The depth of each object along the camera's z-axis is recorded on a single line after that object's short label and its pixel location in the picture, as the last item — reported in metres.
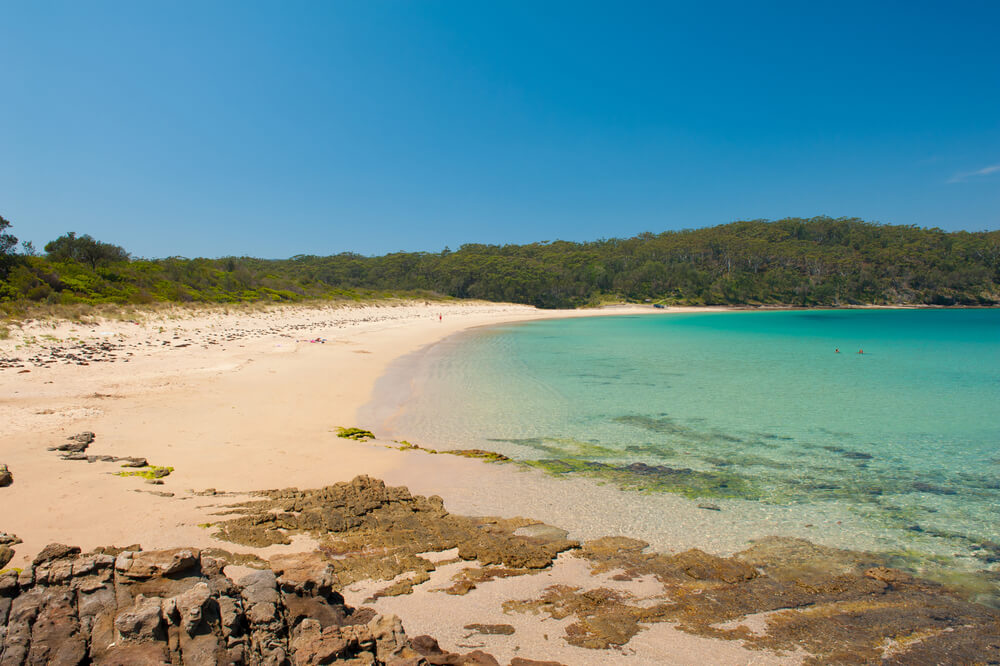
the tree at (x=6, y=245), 25.92
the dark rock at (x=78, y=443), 5.99
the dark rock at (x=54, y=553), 2.72
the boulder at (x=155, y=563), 2.70
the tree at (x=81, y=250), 36.88
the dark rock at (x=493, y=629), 3.13
